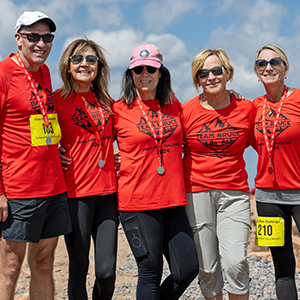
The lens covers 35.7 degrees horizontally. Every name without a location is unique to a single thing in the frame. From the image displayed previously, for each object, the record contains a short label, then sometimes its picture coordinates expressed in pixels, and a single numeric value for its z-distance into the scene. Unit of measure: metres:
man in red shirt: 4.98
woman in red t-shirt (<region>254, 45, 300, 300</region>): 5.64
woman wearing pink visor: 5.21
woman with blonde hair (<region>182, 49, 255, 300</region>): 5.46
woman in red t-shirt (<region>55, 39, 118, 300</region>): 5.27
